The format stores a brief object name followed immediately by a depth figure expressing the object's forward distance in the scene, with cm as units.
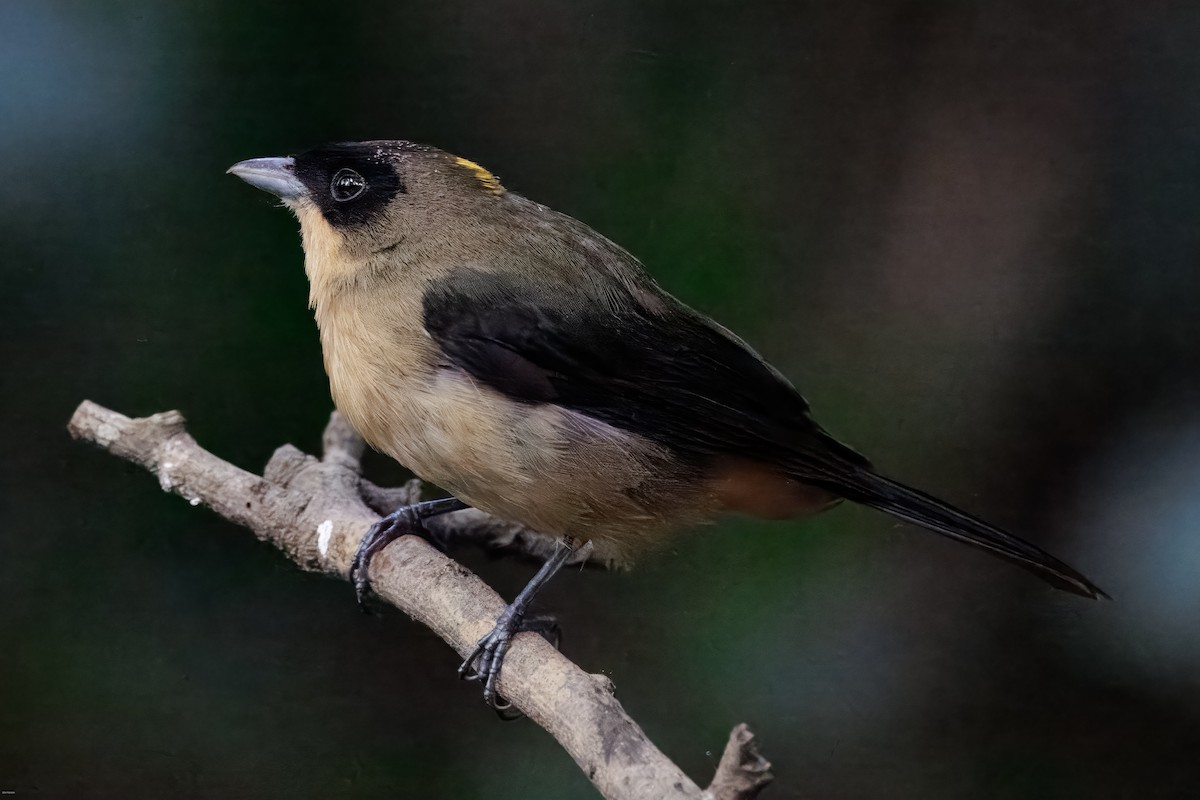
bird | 285
